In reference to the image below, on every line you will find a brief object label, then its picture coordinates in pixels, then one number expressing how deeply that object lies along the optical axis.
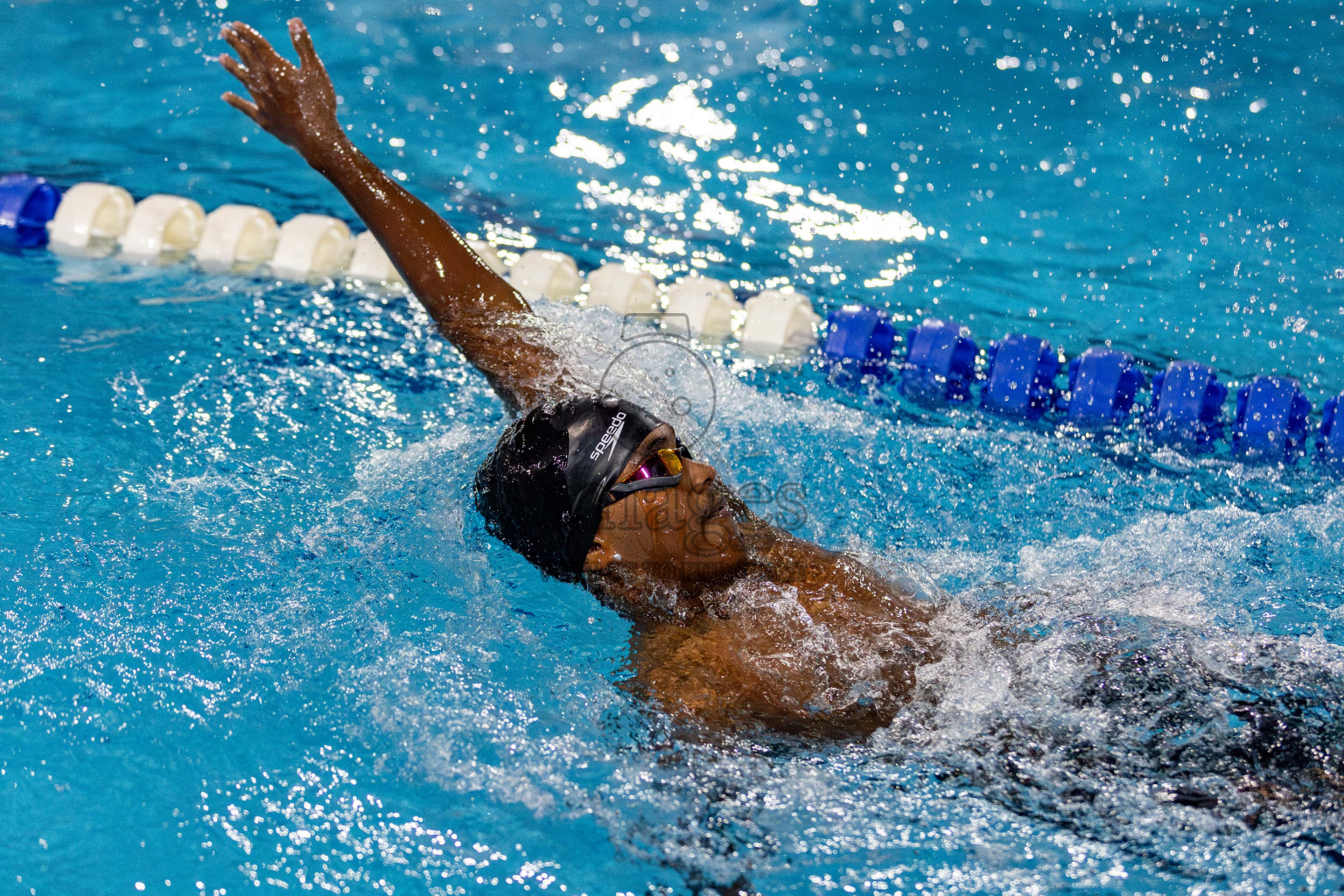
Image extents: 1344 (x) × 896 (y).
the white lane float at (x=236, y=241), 9.15
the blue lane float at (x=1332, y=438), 7.29
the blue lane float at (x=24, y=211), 9.24
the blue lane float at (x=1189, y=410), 7.47
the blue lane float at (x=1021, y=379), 7.81
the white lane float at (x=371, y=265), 8.98
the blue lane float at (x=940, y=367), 7.98
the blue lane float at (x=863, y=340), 8.27
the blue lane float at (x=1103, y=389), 7.62
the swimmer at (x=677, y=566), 4.42
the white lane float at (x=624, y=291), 8.76
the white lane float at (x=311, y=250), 9.05
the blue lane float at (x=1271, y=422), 7.34
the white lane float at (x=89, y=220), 9.30
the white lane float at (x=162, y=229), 9.27
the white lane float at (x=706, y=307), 8.66
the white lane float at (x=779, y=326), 8.43
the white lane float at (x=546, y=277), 8.86
